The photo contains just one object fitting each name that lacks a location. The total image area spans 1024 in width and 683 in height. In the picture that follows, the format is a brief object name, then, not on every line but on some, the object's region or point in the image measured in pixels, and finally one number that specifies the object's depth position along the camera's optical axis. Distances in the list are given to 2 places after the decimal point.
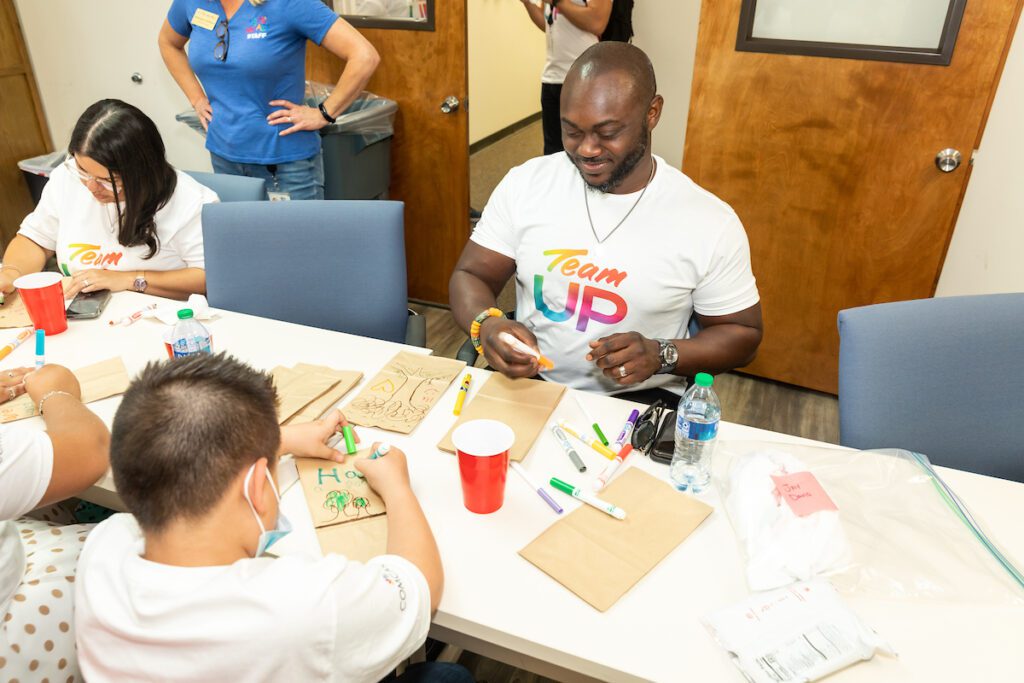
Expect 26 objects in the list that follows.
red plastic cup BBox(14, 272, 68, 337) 1.63
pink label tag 1.08
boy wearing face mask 0.80
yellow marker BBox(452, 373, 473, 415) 1.42
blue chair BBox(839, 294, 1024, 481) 1.42
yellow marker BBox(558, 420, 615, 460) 1.31
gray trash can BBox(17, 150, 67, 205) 3.79
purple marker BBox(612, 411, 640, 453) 1.33
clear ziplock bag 1.04
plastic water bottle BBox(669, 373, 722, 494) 1.23
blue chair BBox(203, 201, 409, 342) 1.91
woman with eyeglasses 1.87
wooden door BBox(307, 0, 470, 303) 2.98
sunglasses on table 1.32
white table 0.93
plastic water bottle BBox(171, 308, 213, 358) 1.53
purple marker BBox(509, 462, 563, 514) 1.18
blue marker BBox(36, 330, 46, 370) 1.53
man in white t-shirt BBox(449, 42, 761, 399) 1.57
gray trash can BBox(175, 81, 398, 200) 2.90
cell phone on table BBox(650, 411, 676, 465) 1.29
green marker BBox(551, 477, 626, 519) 1.16
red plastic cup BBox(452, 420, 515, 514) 1.11
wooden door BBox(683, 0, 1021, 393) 2.31
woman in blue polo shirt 2.43
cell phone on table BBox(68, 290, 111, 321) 1.77
